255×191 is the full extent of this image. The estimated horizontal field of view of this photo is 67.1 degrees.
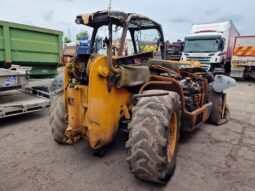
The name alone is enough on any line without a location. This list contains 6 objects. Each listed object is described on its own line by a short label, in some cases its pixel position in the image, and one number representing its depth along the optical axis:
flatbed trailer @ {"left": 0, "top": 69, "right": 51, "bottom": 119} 3.75
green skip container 4.19
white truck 11.33
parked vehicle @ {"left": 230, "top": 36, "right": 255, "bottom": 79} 10.84
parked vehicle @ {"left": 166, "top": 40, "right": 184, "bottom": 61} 14.96
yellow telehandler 1.97
